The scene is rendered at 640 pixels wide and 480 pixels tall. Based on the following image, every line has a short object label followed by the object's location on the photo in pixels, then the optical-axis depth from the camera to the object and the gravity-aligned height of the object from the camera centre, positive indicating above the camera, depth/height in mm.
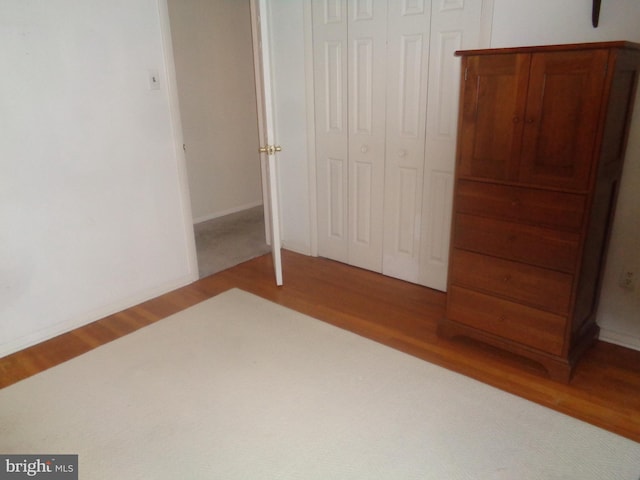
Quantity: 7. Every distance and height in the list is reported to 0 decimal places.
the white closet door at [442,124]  2562 -181
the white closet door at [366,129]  2934 -227
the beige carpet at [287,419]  1710 -1308
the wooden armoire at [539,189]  1851 -416
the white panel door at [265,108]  2770 -72
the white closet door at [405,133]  2760 -242
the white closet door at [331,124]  3113 -203
